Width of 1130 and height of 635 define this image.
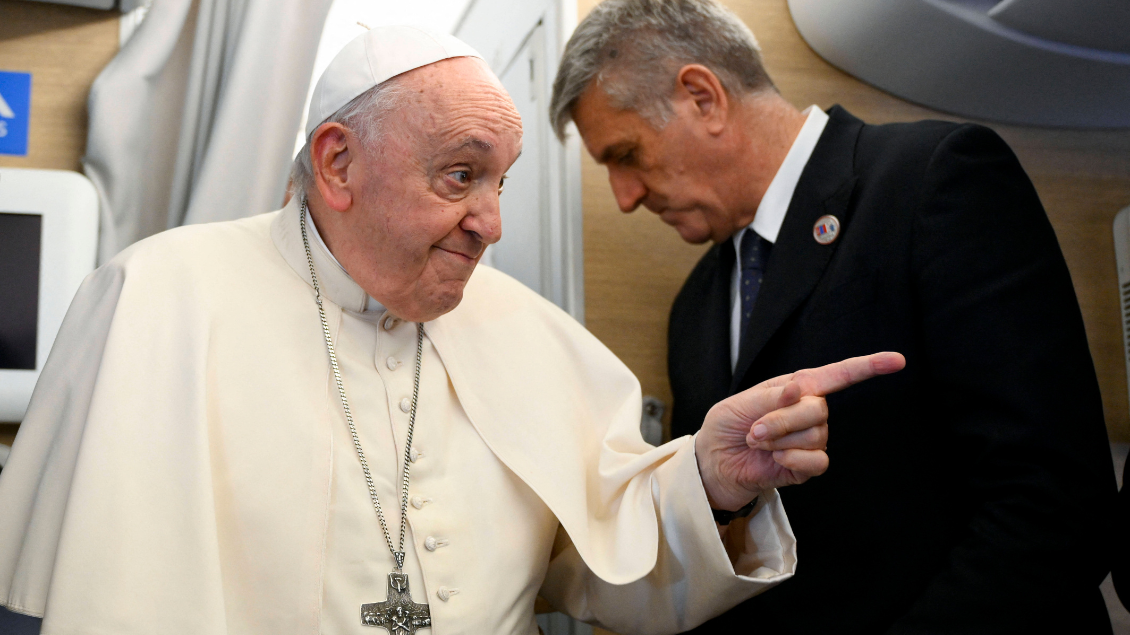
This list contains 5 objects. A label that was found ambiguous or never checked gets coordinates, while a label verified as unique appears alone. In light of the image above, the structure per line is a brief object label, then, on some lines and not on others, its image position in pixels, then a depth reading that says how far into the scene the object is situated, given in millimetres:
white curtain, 2264
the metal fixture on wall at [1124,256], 2779
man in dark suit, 1722
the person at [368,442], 1315
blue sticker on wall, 2324
